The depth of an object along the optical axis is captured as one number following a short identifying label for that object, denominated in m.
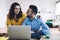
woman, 2.26
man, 2.21
